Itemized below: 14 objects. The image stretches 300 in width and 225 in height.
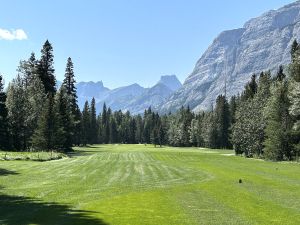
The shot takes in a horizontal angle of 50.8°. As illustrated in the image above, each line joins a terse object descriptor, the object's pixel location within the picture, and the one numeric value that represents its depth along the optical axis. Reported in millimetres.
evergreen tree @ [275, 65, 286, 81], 70302
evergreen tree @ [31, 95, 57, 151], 59876
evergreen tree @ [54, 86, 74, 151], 61772
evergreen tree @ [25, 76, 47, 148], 67413
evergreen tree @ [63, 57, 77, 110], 87049
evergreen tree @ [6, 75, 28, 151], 67598
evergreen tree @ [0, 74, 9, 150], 65563
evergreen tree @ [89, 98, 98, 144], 141391
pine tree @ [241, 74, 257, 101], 77913
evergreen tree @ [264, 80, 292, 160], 56316
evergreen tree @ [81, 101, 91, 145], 118735
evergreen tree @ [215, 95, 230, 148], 117348
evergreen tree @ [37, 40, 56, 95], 77617
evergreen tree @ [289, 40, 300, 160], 48594
